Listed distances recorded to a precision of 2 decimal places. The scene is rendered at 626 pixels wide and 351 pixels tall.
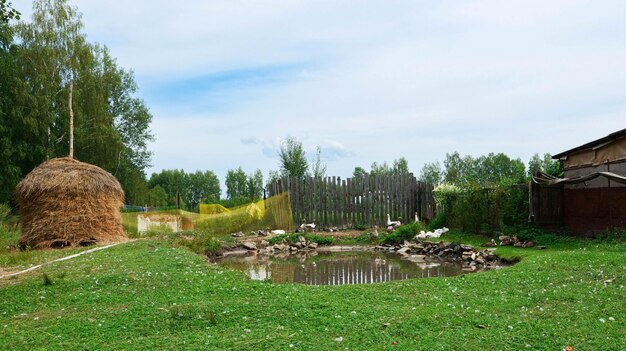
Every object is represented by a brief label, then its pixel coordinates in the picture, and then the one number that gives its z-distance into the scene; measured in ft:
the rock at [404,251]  53.58
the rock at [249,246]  56.90
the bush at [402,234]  58.39
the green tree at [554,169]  58.70
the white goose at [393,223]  70.38
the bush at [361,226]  72.79
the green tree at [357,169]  157.28
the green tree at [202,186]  244.22
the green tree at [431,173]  166.91
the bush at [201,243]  51.44
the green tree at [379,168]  153.36
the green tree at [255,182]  174.71
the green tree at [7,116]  91.09
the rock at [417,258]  48.38
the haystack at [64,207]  53.57
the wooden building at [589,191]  45.93
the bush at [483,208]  54.54
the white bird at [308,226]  71.41
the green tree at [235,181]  205.42
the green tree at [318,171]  104.01
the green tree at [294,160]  103.96
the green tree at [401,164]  176.35
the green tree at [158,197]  177.18
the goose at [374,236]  61.48
